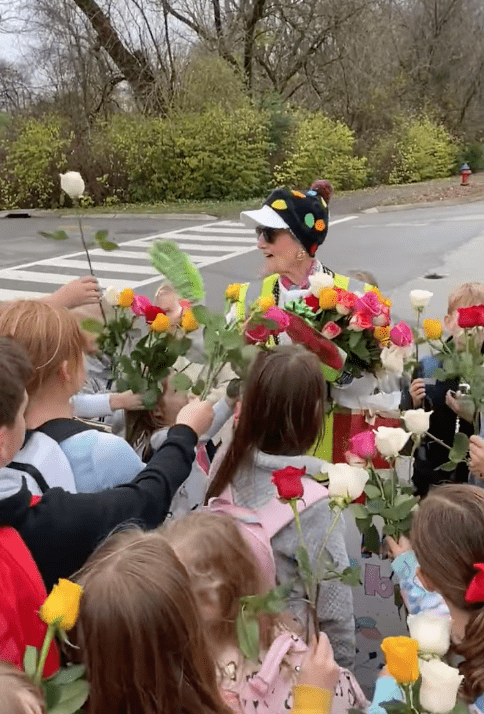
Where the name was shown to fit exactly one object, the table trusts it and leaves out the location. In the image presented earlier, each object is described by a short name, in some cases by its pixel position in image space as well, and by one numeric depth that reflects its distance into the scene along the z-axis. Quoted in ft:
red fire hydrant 66.23
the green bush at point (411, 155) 71.56
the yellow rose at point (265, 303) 7.96
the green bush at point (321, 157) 62.24
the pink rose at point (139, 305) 8.29
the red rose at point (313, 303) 8.87
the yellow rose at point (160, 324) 7.80
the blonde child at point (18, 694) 3.35
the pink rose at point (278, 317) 7.85
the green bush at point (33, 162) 60.90
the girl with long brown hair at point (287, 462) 6.44
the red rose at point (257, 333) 7.65
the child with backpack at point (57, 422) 5.91
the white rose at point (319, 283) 8.76
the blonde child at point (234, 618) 4.99
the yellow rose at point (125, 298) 8.34
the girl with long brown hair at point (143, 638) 4.01
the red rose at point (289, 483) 5.15
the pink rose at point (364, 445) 6.43
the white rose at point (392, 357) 8.73
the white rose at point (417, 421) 6.76
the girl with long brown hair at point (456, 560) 5.00
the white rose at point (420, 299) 9.05
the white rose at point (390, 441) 6.16
